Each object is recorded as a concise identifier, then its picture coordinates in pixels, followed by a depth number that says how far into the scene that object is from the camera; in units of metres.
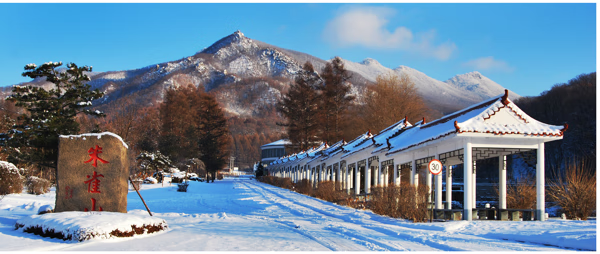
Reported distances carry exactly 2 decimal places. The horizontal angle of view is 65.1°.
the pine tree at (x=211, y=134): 69.75
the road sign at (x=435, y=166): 14.55
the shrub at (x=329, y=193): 25.14
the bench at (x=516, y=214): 15.17
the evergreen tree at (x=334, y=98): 51.72
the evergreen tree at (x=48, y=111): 24.45
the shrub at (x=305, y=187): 34.14
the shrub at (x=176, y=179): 49.47
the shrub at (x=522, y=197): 17.11
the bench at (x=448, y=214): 14.78
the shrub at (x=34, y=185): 24.14
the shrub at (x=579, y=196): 15.16
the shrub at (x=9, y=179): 21.17
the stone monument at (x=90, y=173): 12.30
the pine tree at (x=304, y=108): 53.78
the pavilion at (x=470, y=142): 14.47
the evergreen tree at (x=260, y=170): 90.09
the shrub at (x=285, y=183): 45.79
